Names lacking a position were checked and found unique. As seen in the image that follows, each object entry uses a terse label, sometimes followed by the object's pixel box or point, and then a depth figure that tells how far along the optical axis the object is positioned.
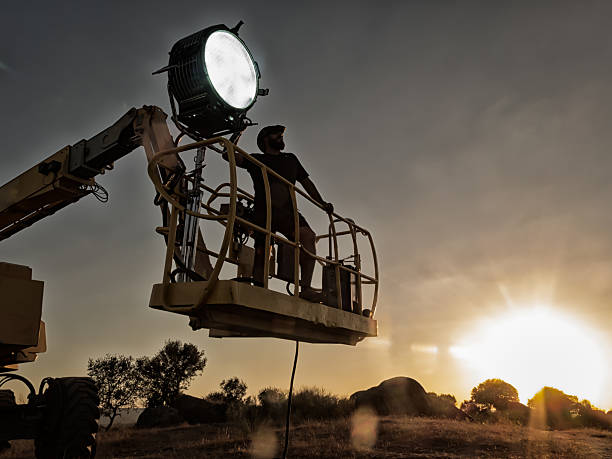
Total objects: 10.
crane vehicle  4.46
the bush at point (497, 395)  29.41
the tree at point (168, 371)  35.50
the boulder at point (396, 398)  20.03
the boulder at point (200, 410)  24.21
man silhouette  5.46
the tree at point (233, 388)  38.85
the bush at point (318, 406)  20.48
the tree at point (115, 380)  32.44
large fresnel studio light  5.61
